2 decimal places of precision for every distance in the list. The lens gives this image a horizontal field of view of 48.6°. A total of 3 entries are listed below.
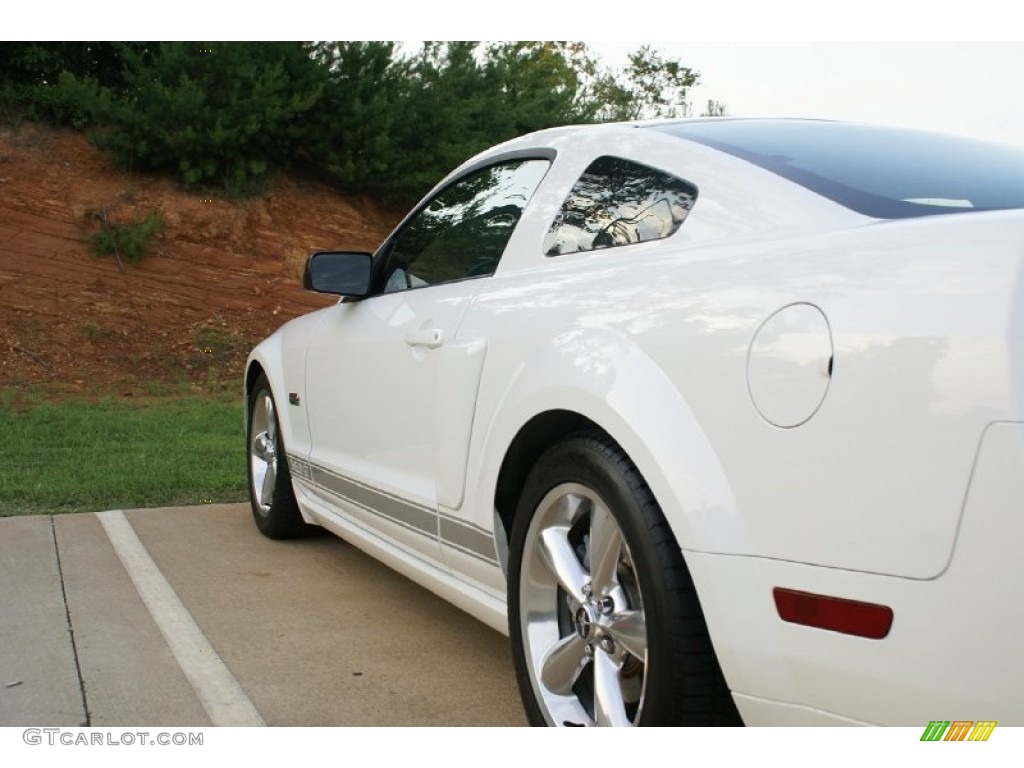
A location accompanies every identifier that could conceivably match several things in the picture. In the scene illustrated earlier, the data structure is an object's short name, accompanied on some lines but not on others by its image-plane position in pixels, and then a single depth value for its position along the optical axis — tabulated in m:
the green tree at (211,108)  15.44
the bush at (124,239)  15.02
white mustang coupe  1.87
